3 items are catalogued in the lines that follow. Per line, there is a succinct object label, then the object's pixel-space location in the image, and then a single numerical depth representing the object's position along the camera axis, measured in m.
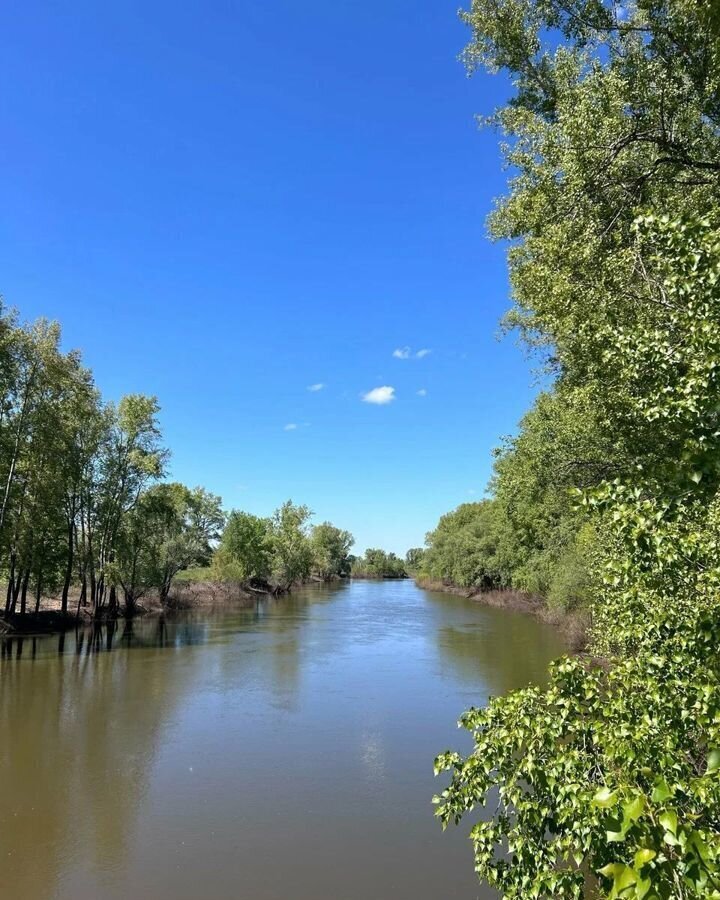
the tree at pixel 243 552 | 56.59
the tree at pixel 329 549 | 97.25
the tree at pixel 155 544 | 36.94
